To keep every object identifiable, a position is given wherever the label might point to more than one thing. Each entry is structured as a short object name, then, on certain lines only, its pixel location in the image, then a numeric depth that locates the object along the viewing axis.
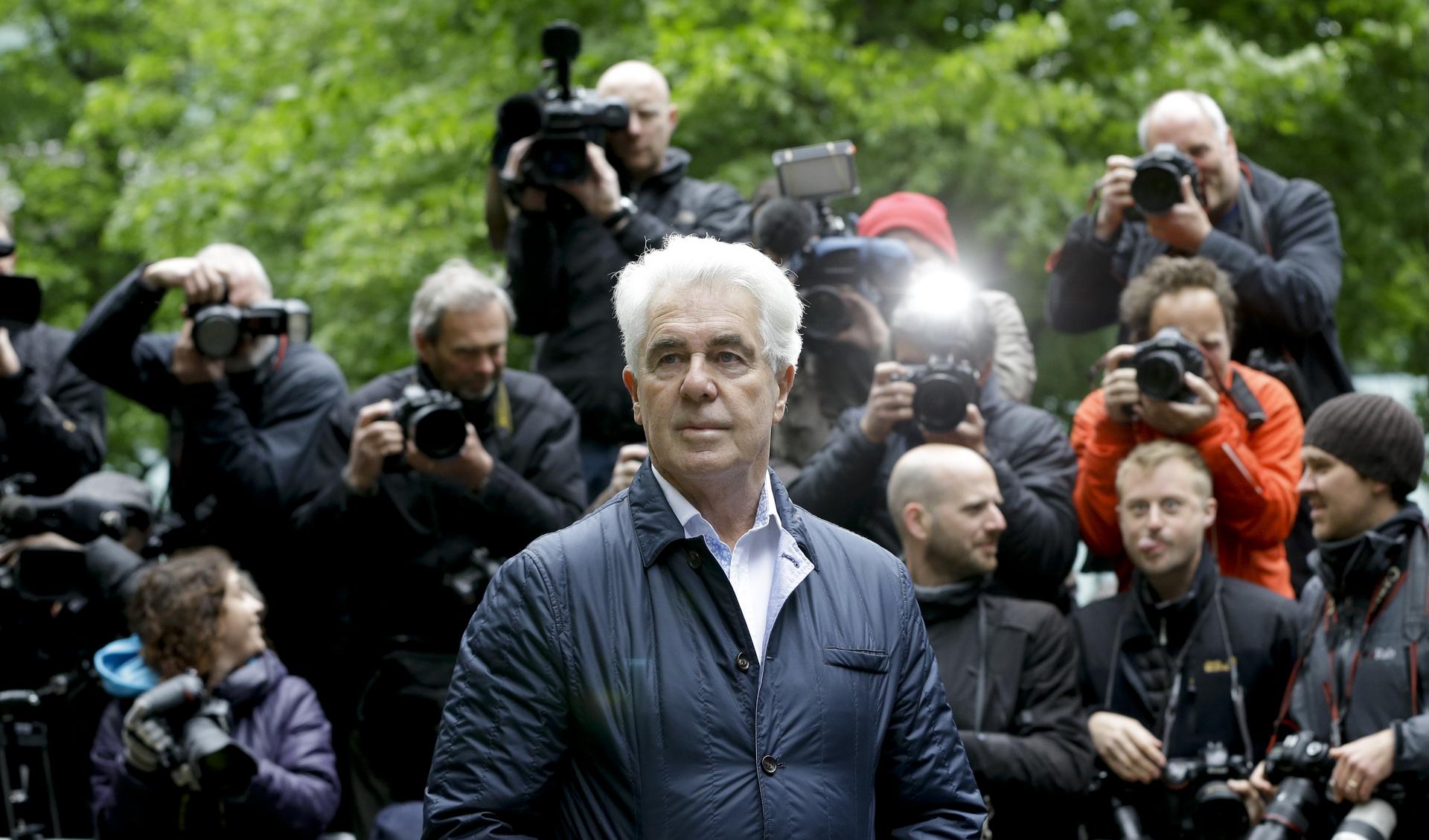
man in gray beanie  4.51
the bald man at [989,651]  4.81
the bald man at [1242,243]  5.75
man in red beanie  6.25
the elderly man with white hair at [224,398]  5.87
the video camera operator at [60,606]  6.00
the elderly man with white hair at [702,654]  2.72
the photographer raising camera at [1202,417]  5.27
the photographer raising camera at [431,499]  5.32
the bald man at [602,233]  5.89
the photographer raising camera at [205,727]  5.21
